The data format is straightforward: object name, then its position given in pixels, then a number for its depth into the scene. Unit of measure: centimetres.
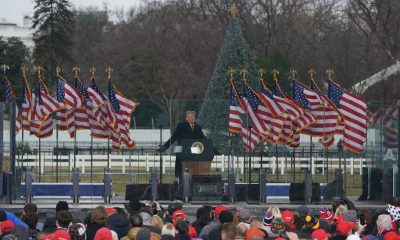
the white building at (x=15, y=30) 17300
